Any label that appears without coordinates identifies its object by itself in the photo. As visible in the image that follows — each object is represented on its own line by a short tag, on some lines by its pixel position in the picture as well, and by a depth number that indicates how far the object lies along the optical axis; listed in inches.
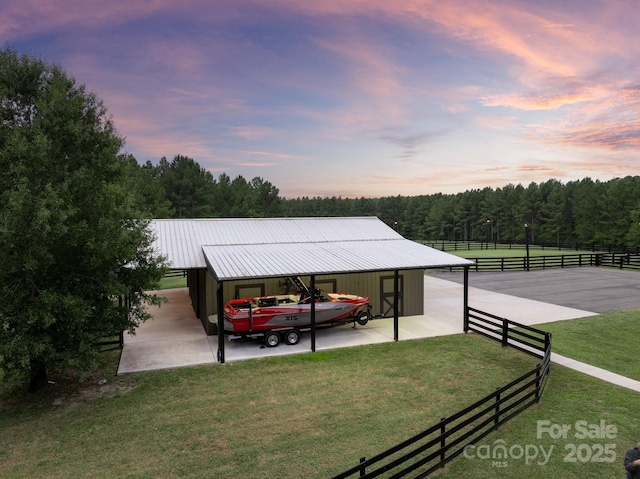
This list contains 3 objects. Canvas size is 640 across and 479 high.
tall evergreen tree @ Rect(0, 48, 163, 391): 328.2
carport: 528.1
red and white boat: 516.1
